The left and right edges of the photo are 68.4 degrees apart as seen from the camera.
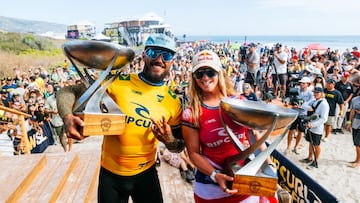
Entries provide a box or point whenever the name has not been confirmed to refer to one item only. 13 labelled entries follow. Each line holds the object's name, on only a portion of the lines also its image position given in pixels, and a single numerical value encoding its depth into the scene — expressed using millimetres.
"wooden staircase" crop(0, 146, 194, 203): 3270
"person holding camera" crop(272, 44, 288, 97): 9734
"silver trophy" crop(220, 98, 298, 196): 1487
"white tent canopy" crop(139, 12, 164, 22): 58969
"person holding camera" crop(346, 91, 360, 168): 5859
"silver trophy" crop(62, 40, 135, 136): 1598
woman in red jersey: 1812
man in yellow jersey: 1988
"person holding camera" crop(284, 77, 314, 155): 6570
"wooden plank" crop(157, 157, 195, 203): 4332
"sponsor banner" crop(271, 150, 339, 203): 3061
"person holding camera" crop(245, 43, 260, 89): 9664
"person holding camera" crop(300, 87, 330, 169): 5949
